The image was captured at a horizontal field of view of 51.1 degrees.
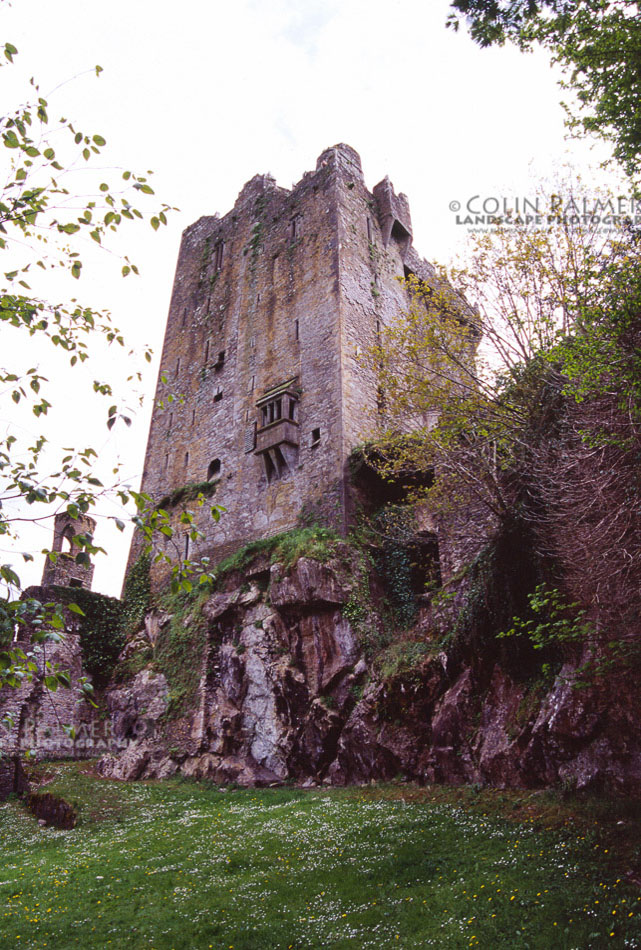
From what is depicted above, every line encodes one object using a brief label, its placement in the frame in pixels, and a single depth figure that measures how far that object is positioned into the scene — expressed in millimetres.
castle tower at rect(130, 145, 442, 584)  22281
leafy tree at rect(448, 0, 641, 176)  7703
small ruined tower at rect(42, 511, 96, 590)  29172
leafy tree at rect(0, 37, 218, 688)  5617
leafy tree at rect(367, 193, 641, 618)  9227
